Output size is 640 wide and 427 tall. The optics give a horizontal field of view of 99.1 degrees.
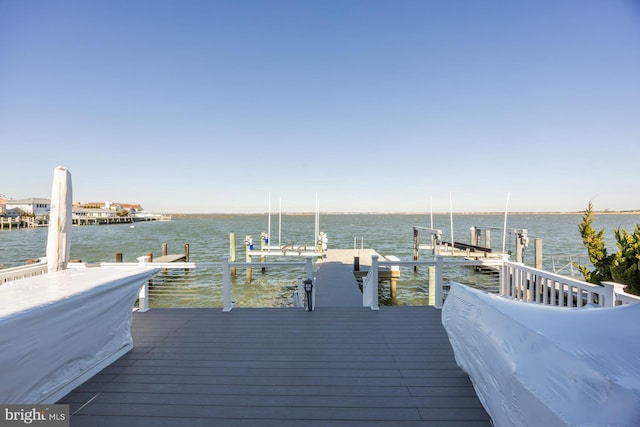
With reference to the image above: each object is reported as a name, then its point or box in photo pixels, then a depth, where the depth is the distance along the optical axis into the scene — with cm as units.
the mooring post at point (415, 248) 1814
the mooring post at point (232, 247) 1657
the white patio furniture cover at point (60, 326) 210
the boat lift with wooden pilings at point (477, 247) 1119
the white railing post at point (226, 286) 507
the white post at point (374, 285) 509
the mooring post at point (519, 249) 1208
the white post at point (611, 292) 322
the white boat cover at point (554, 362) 117
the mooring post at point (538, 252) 1091
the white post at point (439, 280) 510
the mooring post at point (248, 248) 1581
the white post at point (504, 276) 514
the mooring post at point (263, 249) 1653
